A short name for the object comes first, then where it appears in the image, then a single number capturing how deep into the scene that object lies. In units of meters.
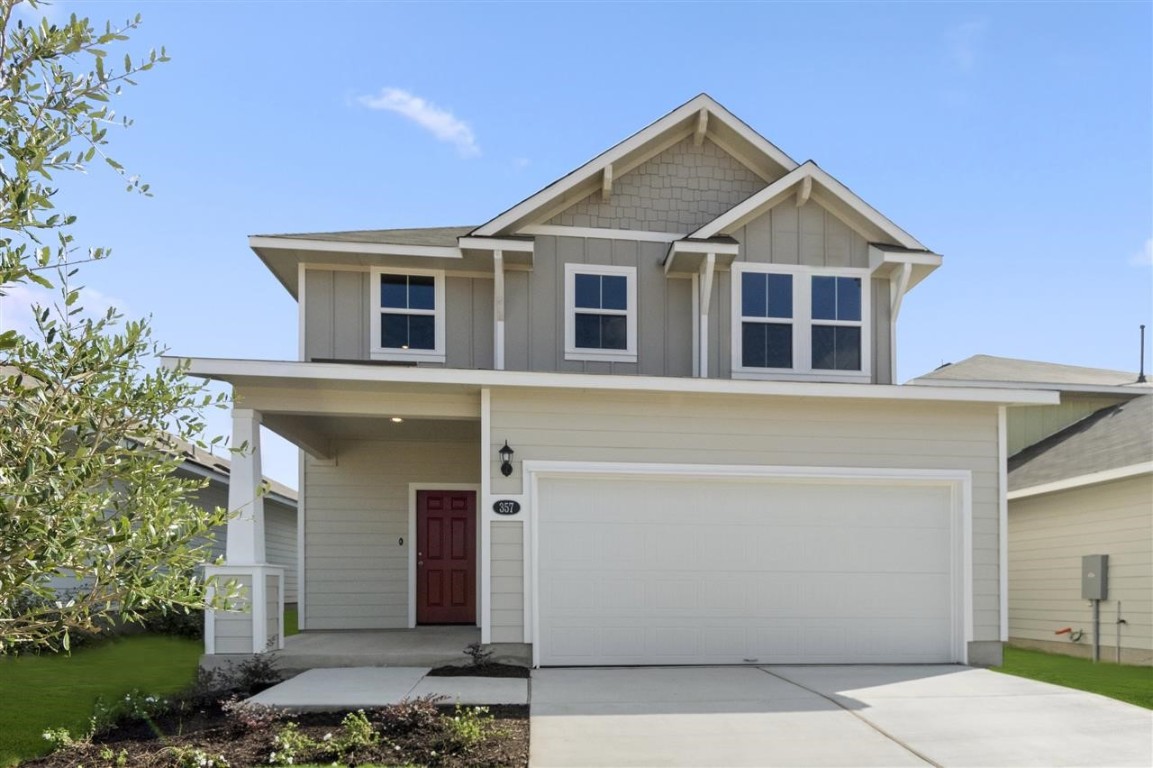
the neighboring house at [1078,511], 11.72
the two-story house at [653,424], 9.37
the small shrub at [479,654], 8.95
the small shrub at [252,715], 6.27
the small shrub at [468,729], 5.93
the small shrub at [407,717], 6.32
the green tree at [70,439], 3.71
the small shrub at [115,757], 5.61
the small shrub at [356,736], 5.90
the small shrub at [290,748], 5.68
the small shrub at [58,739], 5.94
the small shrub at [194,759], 5.62
